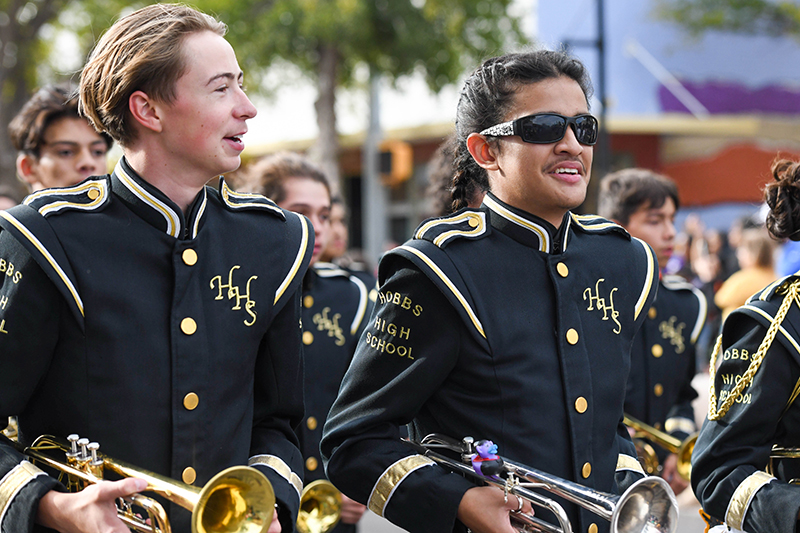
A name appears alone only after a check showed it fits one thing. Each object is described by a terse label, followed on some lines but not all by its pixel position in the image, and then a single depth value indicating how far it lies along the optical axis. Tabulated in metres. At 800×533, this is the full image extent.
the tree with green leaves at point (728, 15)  40.41
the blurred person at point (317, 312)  8.56
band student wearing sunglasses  5.04
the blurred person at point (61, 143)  8.59
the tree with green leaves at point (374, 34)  35.06
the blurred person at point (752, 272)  16.83
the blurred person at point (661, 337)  9.59
